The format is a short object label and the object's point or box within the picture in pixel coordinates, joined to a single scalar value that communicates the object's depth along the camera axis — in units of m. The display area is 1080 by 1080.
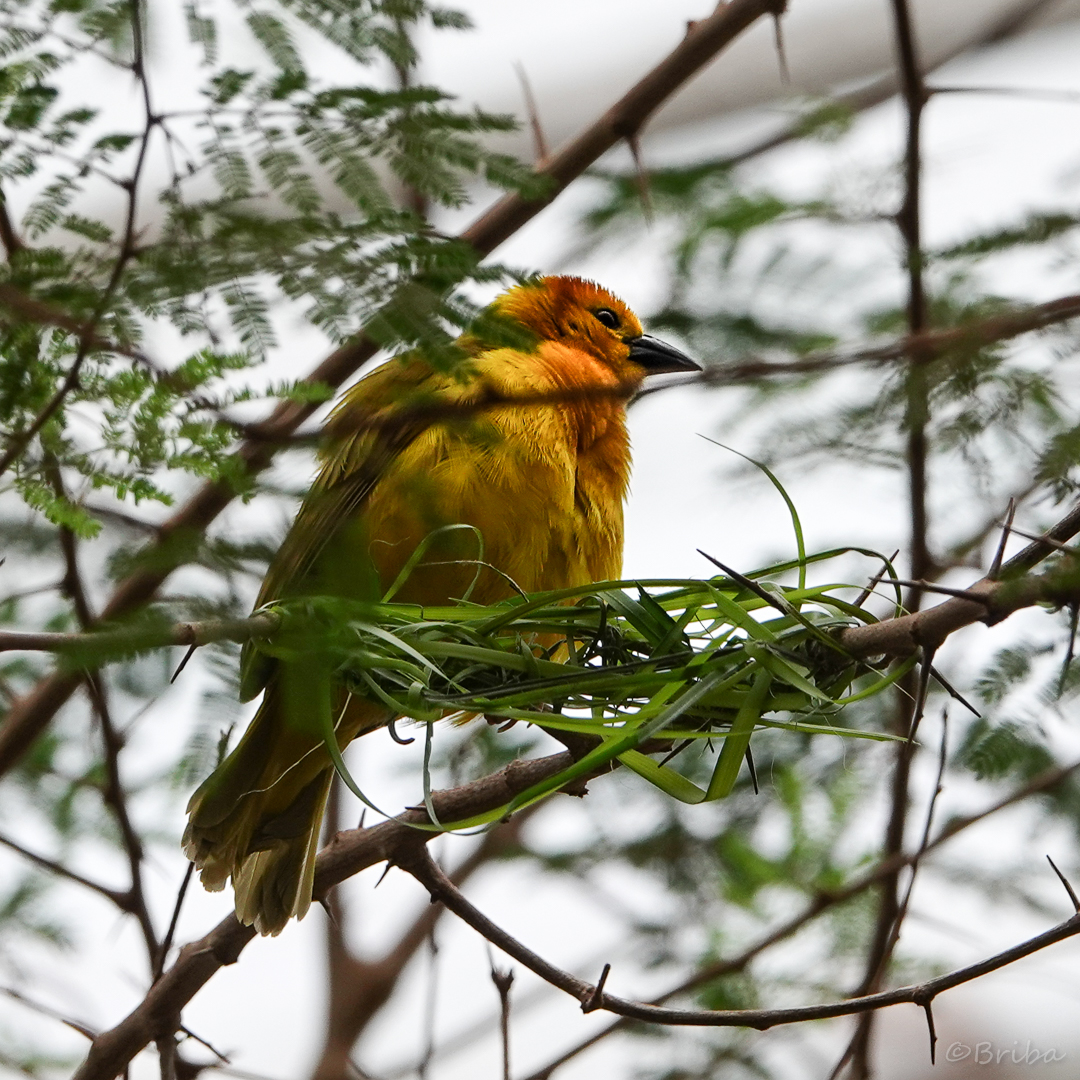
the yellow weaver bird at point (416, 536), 6.08
